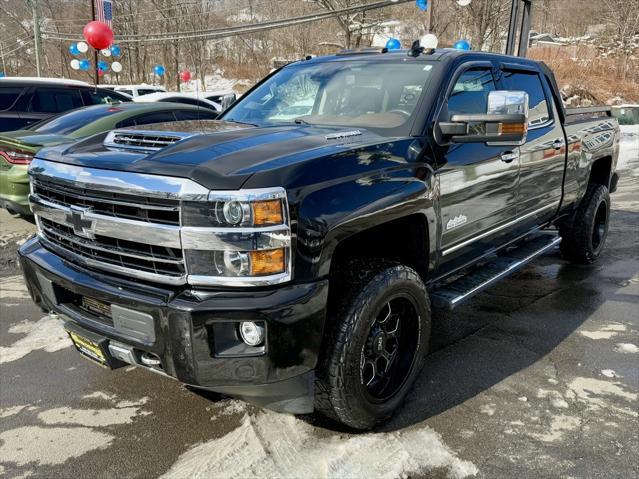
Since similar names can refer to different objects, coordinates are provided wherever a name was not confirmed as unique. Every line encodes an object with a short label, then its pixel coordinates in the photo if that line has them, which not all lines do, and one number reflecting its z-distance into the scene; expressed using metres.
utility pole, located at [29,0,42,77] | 30.03
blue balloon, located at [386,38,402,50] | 17.70
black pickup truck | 2.19
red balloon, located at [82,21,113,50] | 17.06
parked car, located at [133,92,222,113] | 12.51
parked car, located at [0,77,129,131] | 9.30
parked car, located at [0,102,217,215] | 5.96
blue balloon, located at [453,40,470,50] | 15.45
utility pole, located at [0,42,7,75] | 48.34
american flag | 19.66
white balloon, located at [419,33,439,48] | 11.11
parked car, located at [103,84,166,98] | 19.22
